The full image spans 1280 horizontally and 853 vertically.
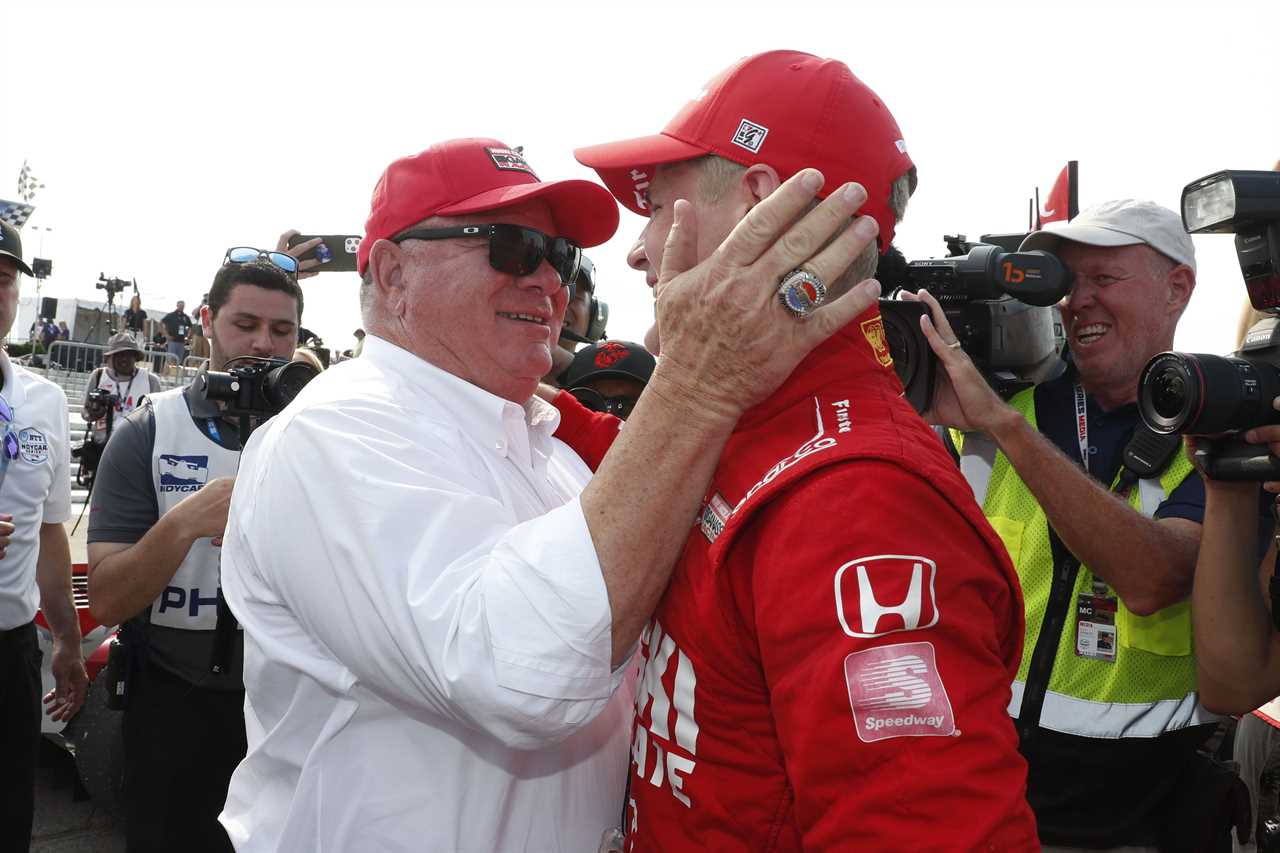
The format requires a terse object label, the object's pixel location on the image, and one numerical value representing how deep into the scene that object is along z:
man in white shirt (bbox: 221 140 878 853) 1.27
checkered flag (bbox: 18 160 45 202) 40.28
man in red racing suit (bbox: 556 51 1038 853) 1.04
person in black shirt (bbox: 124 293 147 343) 24.42
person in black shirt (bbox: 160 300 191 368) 22.39
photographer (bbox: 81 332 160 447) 10.66
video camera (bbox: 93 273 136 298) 28.55
